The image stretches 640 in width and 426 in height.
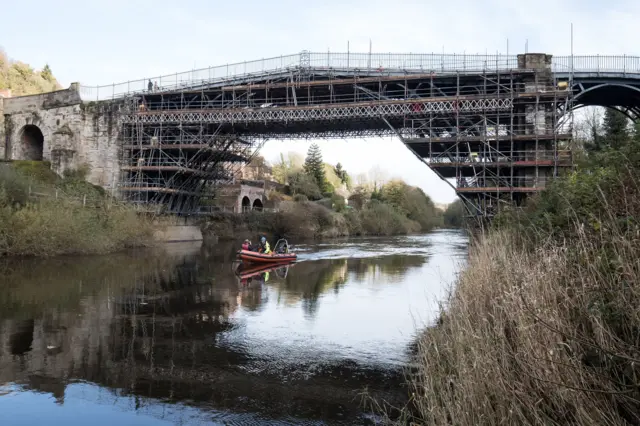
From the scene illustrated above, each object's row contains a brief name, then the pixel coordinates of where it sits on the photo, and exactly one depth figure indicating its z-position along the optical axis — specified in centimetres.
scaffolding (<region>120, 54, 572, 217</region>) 3062
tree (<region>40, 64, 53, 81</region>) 6819
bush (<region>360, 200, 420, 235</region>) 6831
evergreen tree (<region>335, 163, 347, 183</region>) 10444
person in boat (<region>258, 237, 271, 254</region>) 2825
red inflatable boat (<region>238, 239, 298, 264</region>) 2728
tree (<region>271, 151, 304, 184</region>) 8712
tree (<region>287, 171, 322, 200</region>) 7600
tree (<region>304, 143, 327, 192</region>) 8269
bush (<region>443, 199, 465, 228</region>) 10931
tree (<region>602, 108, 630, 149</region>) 3082
